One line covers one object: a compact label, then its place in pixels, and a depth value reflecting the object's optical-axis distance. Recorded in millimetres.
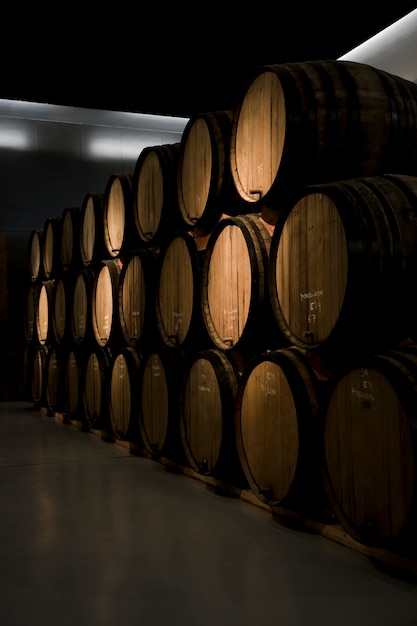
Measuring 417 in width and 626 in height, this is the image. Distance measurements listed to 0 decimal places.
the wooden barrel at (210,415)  4180
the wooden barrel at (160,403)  4980
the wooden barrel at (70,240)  7504
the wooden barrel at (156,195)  5195
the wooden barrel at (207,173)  4410
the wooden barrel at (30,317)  9265
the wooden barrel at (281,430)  3346
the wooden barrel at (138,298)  5465
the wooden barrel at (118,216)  5988
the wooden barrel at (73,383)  7230
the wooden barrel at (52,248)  8227
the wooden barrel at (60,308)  7680
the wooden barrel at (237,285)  3850
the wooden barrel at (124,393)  5645
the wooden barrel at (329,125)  3580
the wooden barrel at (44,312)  8445
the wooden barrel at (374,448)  2641
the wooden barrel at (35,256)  8914
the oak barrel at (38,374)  8781
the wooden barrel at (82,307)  6930
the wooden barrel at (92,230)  6742
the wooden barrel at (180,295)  4656
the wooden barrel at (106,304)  6185
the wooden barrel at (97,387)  6378
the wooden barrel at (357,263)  2971
